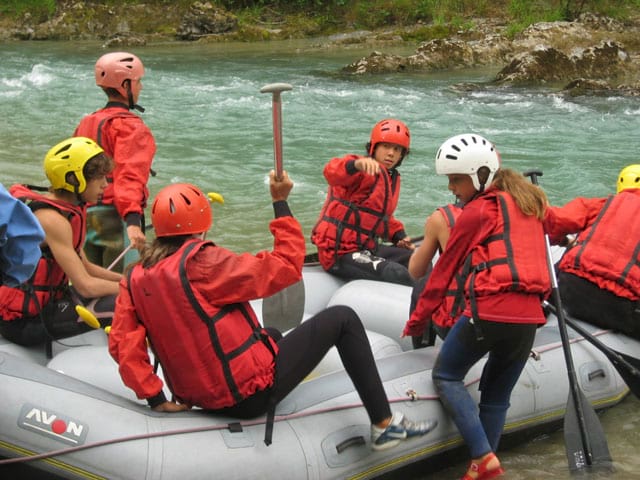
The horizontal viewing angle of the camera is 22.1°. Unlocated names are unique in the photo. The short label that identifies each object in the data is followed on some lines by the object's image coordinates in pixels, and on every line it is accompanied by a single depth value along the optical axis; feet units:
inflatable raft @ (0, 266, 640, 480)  20.30
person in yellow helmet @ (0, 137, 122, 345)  24.78
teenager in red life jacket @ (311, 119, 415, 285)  33.31
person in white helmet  21.81
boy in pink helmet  30.13
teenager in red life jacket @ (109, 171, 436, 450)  19.70
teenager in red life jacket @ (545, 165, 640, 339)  28.64
